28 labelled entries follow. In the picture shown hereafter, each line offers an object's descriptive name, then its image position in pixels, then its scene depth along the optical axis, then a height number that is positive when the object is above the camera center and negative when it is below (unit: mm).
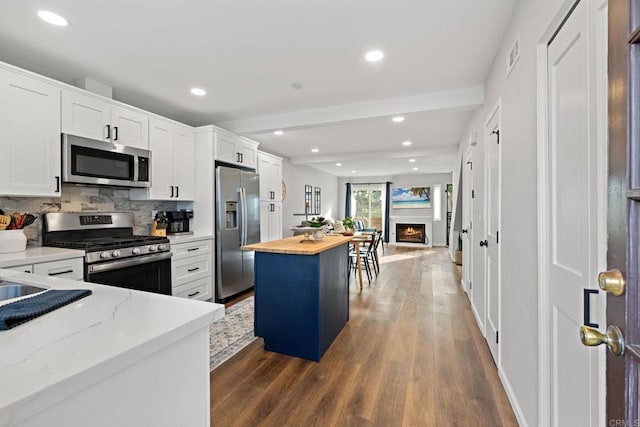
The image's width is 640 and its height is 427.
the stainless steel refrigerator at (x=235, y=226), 3859 -193
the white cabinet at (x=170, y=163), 3375 +604
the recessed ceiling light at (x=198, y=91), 3141 +1311
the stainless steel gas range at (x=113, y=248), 2512 -333
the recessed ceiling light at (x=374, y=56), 2410 +1312
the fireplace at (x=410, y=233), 10016 -701
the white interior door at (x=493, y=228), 2293 -126
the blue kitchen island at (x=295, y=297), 2398 -716
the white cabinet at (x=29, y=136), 2215 +602
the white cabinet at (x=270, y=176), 4996 +641
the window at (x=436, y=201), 9867 +397
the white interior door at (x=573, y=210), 978 +14
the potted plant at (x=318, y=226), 2896 -137
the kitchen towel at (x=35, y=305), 794 -291
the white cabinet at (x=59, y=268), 2080 -419
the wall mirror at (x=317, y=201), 8922 +358
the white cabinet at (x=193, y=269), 3311 -679
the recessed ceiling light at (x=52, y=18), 1909 +1288
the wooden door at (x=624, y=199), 578 +31
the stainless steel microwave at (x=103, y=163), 2592 +477
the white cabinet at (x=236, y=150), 3930 +902
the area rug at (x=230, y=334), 2481 -1184
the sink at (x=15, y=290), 1258 -337
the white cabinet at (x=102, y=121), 2600 +887
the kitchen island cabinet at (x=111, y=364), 557 -326
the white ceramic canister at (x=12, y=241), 2197 -221
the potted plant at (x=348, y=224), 4305 -166
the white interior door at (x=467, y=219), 3871 -91
